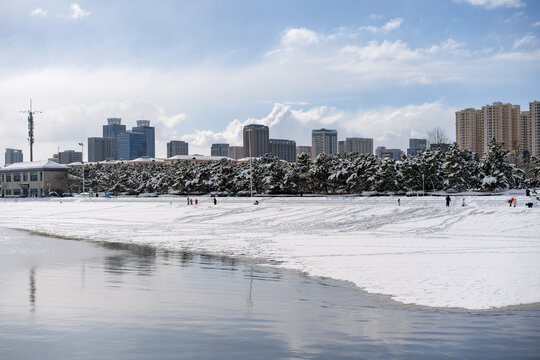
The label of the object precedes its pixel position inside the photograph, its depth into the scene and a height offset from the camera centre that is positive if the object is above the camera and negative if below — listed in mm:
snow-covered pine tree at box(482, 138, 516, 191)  70688 +764
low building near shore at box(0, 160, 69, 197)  124812 +543
